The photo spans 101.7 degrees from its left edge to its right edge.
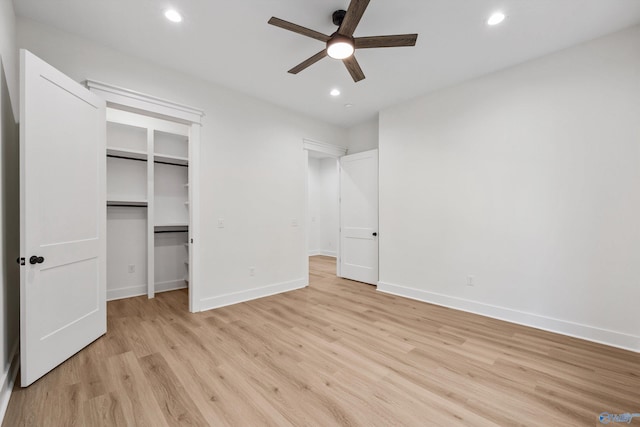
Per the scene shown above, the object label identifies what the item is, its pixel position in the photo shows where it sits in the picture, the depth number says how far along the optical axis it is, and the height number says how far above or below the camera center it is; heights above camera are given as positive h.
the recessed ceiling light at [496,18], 2.27 +1.73
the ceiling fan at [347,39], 1.95 +1.42
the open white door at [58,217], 1.90 -0.03
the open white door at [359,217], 4.71 -0.07
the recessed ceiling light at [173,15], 2.26 +1.76
